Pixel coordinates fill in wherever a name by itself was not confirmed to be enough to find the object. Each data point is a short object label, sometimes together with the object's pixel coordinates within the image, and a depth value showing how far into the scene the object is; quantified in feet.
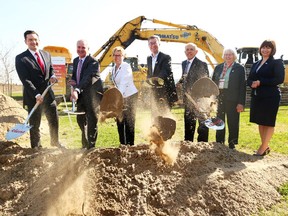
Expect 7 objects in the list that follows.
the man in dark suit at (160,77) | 15.16
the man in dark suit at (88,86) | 15.24
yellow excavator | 47.52
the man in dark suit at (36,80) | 14.98
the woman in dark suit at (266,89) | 15.30
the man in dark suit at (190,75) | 15.52
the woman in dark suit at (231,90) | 16.08
